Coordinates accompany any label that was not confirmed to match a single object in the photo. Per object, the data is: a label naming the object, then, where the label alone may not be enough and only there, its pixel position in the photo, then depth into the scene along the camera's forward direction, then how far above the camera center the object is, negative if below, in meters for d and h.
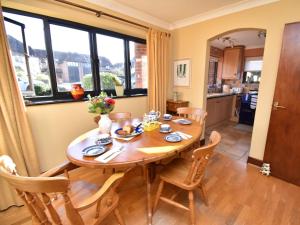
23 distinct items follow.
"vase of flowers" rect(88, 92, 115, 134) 1.43 -0.24
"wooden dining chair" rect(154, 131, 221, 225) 1.14 -0.86
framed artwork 3.00 +0.18
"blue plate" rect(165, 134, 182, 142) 1.38 -0.52
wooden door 1.79 -0.44
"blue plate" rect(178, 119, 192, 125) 1.87 -0.50
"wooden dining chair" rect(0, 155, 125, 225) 0.67 -0.63
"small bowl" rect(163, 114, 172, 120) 2.12 -0.49
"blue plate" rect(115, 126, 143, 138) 1.52 -0.52
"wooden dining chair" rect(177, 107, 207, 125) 2.20 -0.48
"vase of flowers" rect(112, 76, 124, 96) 2.58 -0.05
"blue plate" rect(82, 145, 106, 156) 1.16 -0.54
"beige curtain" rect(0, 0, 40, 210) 1.46 -0.46
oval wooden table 1.07 -0.55
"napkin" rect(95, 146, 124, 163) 1.09 -0.54
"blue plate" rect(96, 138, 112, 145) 1.34 -0.53
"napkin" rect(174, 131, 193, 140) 1.45 -0.52
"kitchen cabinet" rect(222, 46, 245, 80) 4.61 +0.59
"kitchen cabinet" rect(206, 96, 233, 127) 3.88 -0.77
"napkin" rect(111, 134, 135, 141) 1.45 -0.54
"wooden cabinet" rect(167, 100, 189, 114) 3.06 -0.47
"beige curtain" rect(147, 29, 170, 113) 2.73 +0.27
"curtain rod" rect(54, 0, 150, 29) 1.84 +0.94
